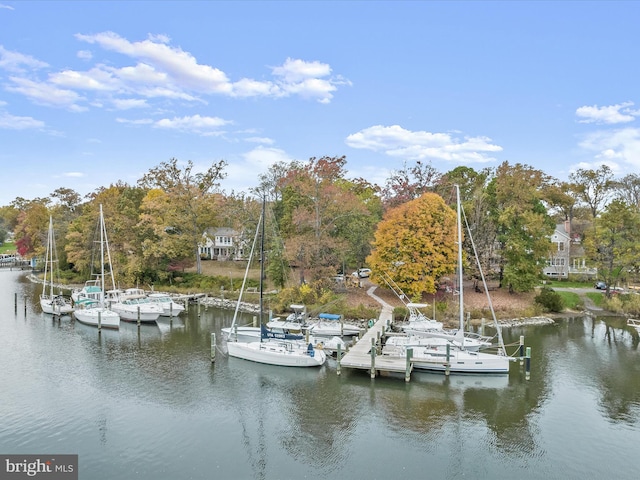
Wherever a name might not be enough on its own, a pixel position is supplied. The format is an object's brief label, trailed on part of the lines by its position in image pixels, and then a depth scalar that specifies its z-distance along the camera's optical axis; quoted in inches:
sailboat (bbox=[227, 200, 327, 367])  1176.2
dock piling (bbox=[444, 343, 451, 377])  1125.1
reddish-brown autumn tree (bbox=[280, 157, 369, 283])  1879.9
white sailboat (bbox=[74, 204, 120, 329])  1608.0
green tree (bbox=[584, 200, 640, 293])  1889.8
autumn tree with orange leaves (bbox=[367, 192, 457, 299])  1770.4
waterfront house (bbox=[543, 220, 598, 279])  2511.8
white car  2395.5
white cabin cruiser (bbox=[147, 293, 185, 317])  1798.7
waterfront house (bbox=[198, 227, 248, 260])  3129.9
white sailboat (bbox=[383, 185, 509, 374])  1130.0
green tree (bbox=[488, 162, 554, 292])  1943.9
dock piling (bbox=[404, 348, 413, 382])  1086.0
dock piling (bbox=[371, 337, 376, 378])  1107.3
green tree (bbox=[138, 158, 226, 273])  2479.1
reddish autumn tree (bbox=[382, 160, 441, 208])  2292.1
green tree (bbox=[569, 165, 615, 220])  2938.0
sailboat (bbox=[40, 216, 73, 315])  1807.7
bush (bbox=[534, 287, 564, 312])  1831.9
